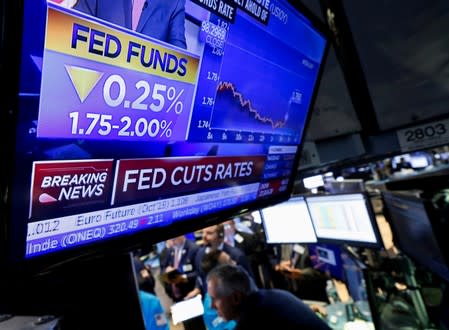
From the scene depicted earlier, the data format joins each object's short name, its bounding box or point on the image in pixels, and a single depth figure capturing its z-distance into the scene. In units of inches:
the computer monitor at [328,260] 128.2
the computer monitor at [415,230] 74.7
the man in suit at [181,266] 147.7
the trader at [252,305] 74.1
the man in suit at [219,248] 151.9
